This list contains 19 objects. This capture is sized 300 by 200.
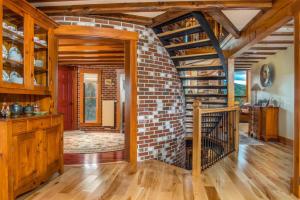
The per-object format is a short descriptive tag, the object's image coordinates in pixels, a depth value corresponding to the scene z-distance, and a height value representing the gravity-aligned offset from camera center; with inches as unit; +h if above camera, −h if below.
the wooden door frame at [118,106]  258.1 -9.9
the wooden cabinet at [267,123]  202.8 -25.4
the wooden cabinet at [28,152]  75.0 -24.0
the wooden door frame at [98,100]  266.7 -2.0
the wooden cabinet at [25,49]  85.2 +24.4
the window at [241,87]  346.2 +20.8
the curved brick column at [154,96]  135.4 +1.8
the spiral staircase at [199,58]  138.0 +31.9
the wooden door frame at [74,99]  267.1 -0.6
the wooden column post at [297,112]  89.2 -6.2
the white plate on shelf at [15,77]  89.6 +9.9
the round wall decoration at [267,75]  220.4 +27.7
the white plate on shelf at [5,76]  84.8 +10.1
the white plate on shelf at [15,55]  90.2 +20.6
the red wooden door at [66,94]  258.6 +6.0
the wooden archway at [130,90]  131.1 +5.9
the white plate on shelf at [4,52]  86.0 +20.6
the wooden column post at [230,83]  160.4 +12.9
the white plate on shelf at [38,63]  103.2 +19.2
